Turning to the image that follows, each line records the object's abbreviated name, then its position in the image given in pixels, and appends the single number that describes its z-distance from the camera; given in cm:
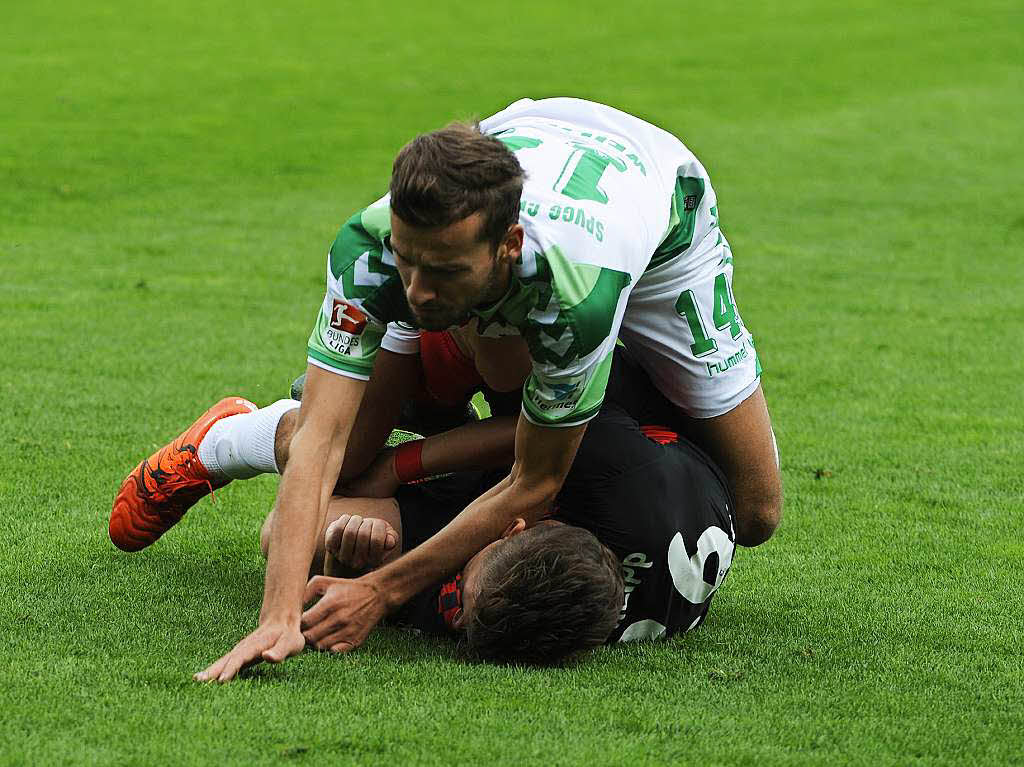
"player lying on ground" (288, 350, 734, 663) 738
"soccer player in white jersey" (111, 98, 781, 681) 667
